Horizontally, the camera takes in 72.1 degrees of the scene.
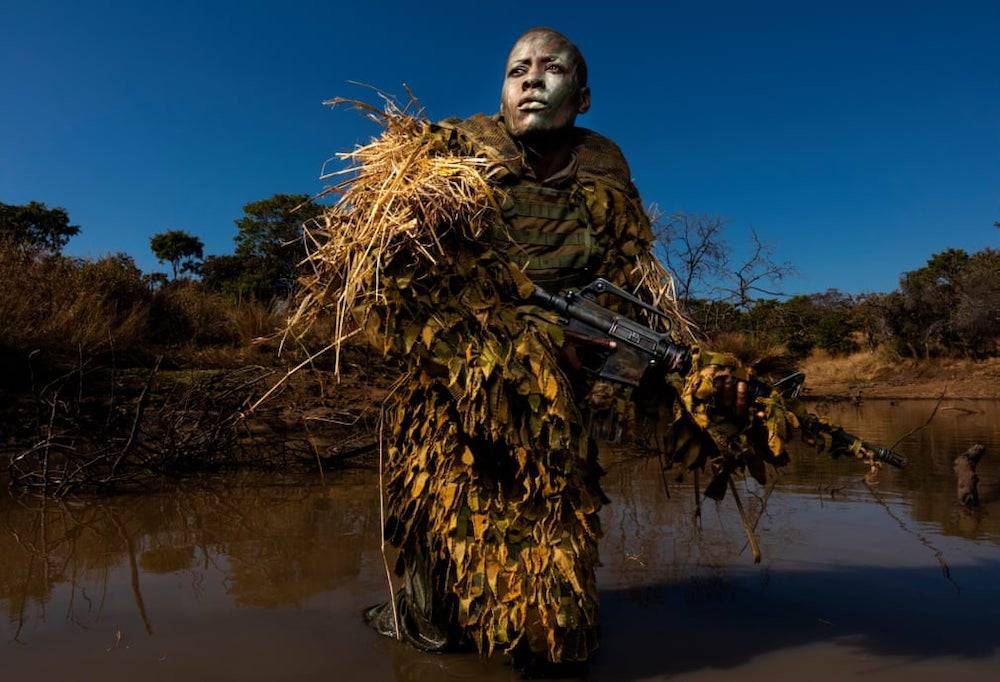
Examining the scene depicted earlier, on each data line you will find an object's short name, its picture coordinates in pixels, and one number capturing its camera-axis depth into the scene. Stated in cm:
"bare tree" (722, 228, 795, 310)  1702
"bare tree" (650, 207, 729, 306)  1884
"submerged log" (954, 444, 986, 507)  513
